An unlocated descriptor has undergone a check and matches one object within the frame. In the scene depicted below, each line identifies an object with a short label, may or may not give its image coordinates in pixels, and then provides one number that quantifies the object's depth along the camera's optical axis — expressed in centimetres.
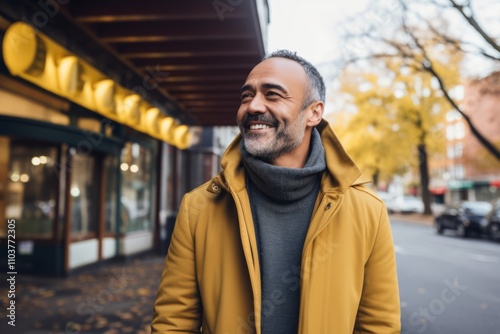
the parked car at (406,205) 3559
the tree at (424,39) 1425
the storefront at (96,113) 602
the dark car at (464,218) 1750
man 168
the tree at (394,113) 2497
